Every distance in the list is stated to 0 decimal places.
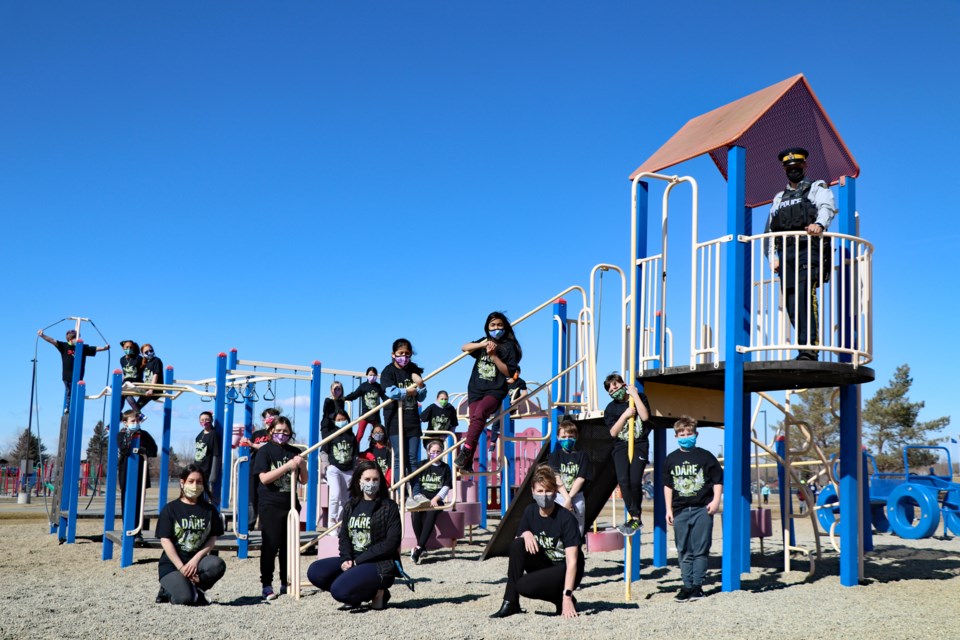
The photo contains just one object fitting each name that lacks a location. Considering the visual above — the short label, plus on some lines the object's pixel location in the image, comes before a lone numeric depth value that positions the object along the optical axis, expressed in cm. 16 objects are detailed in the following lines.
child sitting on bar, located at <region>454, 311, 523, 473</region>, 1022
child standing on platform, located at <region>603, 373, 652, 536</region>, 909
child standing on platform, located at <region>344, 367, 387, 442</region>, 1298
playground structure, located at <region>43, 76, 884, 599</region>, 873
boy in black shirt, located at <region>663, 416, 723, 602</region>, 812
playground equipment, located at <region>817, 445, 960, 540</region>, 1570
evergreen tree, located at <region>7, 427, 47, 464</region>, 7249
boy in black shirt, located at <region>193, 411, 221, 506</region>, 1329
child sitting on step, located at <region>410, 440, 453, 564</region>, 1148
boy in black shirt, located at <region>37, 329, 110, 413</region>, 1502
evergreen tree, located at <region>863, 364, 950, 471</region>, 4322
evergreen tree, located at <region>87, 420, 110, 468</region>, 4841
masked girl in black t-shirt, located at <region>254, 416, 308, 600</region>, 852
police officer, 873
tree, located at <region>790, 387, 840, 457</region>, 4556
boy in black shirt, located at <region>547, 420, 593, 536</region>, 948
